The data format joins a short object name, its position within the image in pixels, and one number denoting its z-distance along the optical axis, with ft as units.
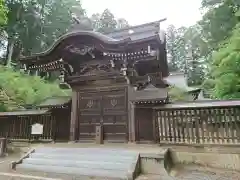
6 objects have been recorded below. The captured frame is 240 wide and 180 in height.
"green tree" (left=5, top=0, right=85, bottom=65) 79.15
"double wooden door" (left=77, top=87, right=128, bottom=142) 27.07
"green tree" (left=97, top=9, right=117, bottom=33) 126.82
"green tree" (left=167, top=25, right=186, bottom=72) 165.48
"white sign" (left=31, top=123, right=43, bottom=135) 29.86
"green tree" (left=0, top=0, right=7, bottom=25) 43.08
